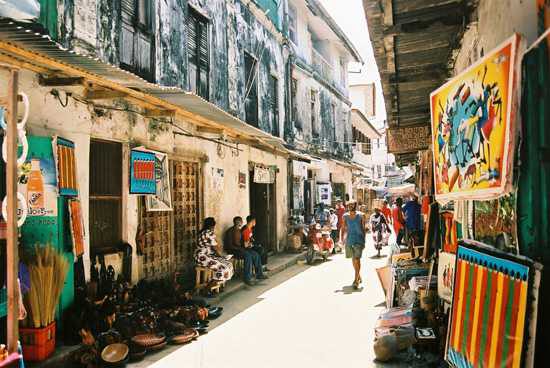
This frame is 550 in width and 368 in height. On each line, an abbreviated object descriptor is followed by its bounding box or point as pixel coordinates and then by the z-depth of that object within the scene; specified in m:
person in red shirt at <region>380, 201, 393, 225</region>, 17.51
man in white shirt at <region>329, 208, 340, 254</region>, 16.79
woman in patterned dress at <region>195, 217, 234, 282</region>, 9.00
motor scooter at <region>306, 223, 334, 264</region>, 14.23
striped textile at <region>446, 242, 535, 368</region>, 2.41
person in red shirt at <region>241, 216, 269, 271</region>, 10.80
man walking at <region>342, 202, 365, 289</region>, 9.82
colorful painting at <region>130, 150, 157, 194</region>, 7.61
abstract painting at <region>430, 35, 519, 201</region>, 2.53
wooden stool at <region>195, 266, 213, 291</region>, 8.92
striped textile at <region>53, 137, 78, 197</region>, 5.73
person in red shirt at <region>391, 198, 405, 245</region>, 13.22
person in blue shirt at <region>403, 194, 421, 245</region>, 11.19
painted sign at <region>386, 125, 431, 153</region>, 9.25
